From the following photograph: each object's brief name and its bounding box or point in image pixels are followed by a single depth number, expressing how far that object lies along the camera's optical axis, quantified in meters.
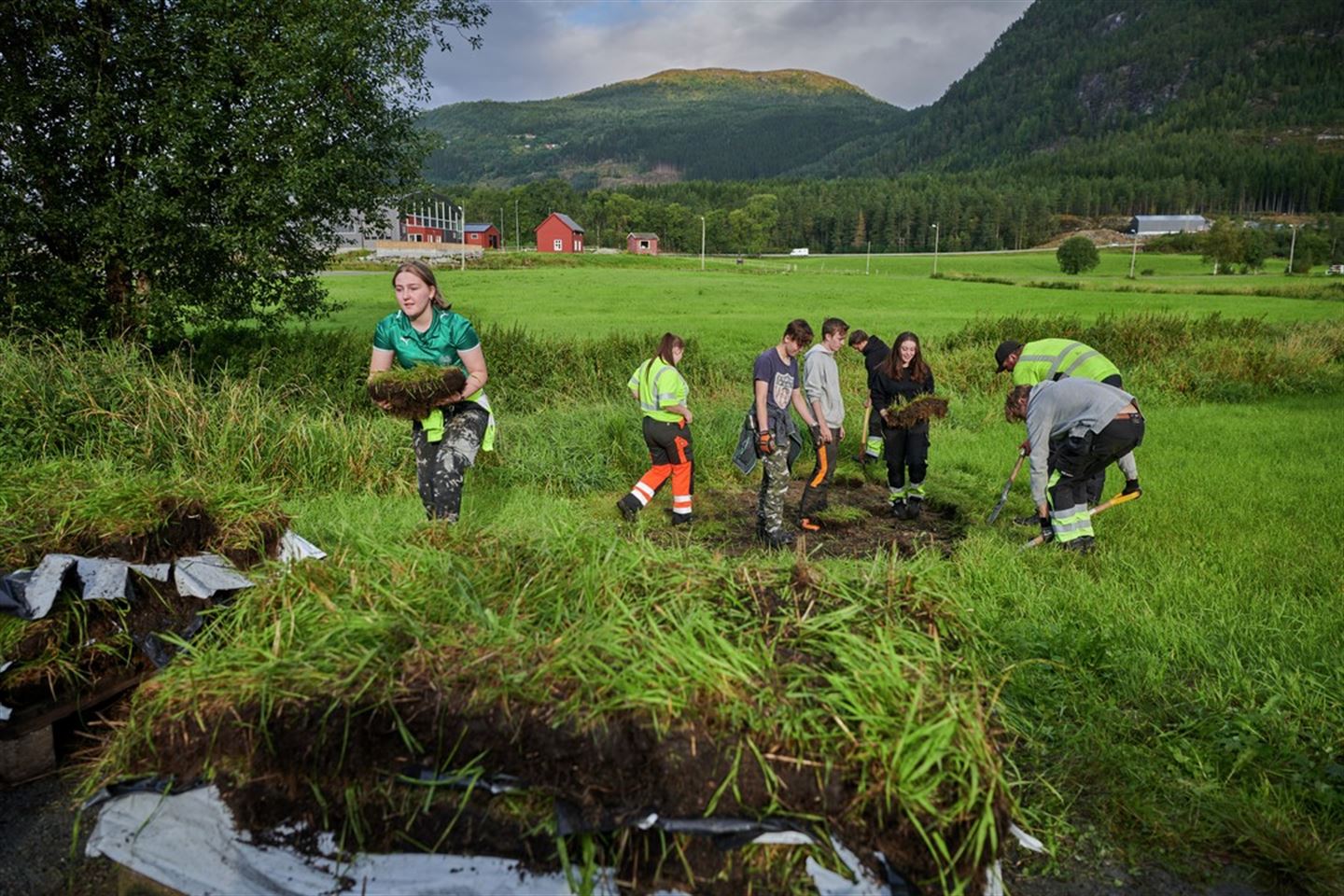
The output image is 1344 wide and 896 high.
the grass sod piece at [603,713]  2.15
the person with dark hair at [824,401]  7.96
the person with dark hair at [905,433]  8.64
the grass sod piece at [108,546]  3.58
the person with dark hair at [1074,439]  6.37
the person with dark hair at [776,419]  7.33
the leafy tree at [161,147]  10.59
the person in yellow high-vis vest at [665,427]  7.29
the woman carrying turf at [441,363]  5.43
